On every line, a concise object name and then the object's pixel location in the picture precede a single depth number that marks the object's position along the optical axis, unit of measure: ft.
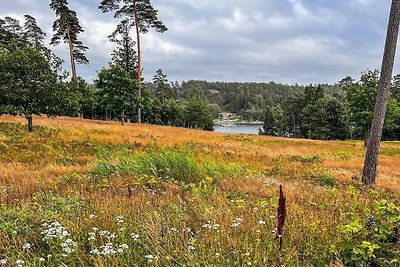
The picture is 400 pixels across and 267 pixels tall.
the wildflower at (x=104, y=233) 11.11
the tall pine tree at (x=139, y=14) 103.24
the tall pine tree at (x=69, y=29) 115.96
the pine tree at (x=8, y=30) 127.54
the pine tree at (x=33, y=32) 137.90
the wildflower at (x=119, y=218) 12.81
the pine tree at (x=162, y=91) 237.33
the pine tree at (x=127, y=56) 151.68
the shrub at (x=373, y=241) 9.86
